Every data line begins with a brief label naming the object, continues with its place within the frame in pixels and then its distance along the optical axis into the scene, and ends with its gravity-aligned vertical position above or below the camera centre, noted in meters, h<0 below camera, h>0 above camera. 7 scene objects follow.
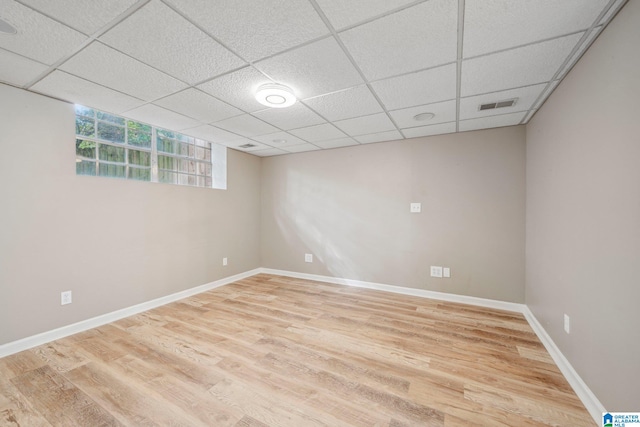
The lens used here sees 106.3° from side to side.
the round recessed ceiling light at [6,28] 1.39 +1.10
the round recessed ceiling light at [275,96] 2.07 +1.03
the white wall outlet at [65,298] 2.40 -0.87
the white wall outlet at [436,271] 3.45 -0.88
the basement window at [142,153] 2.66 +0.80
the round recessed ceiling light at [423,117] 2.72 +1.09
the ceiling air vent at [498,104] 2.36 +1.08
